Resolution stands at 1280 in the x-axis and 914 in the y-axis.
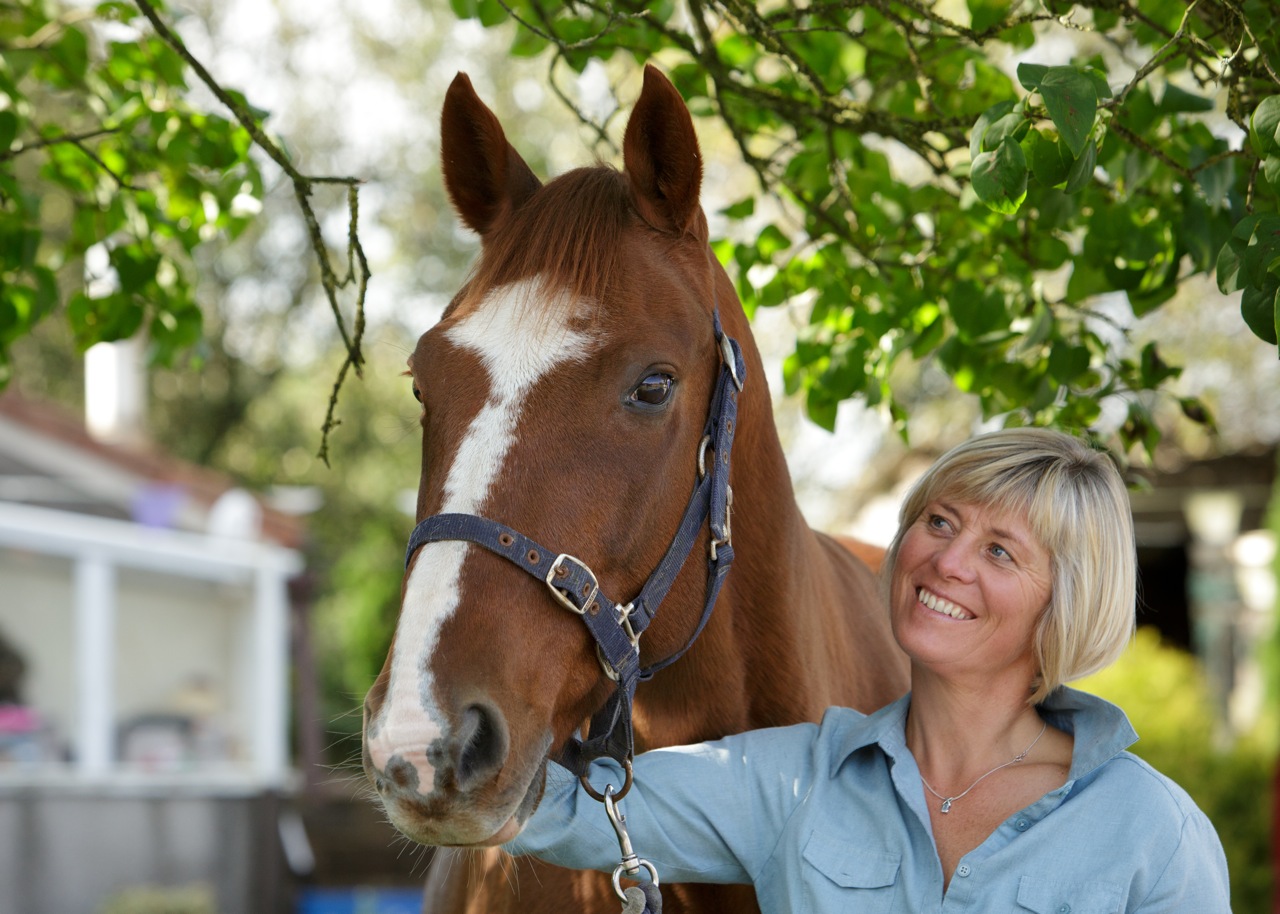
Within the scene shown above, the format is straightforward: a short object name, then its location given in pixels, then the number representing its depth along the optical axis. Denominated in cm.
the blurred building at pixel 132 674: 941
